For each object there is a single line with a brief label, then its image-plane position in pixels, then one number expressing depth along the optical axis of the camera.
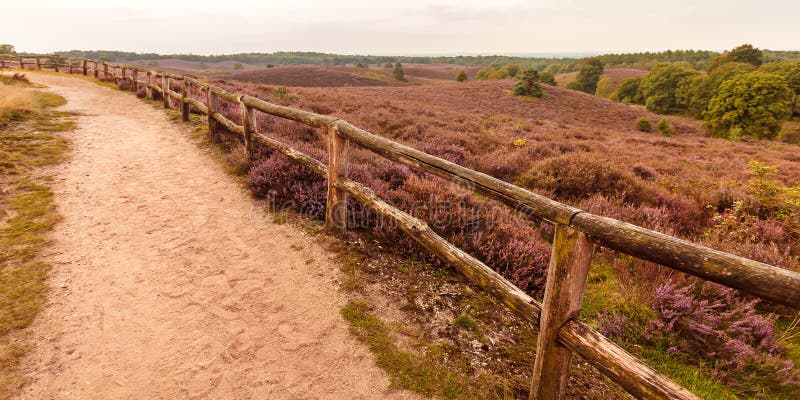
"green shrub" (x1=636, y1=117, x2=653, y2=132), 33.32
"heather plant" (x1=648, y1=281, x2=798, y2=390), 2.81
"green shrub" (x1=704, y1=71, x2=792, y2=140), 36.34
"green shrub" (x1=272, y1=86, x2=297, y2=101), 16.25
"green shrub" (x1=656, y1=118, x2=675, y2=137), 32.47
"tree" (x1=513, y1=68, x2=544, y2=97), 41.69
